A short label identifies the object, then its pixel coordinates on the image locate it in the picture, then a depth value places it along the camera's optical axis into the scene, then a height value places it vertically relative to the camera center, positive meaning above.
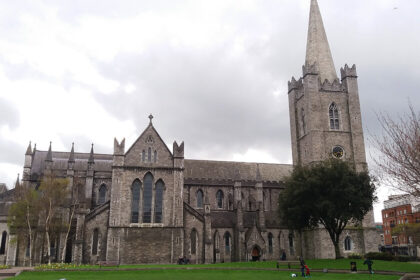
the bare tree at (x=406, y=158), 22.80 +4.56
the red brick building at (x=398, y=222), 85.62 +3.49
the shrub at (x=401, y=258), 49.81 -2.71
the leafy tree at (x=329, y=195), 41.56 +4.53
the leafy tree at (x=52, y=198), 46.00 +4.84
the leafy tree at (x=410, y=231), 70.00 +1.20
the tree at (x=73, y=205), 44.34 +4.23
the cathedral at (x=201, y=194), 44.66 +5.80
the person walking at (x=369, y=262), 27.81 -1.77
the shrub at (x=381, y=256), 45.41 -2.12
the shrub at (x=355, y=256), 43.92 -2.13
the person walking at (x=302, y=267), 28.56 -2.07
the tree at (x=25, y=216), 46.25 +2.85
